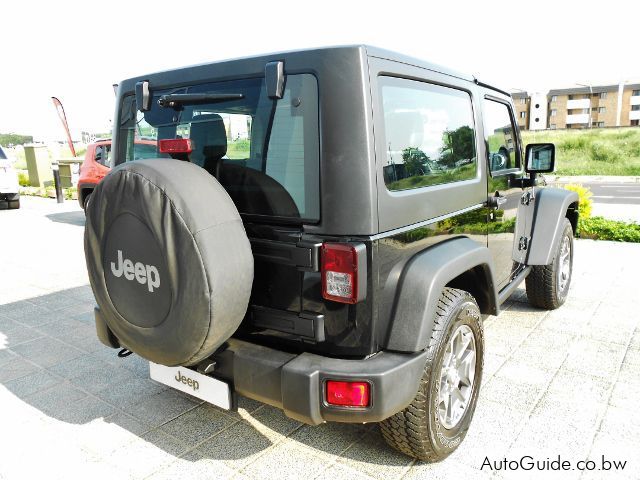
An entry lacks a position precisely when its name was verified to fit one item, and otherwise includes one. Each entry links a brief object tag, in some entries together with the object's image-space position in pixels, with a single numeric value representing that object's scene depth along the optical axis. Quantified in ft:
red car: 32.96
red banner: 71.77
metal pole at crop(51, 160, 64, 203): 45.32
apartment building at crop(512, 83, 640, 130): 214.48
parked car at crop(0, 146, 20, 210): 38.70
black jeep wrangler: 6.51
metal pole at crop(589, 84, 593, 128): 222.28
